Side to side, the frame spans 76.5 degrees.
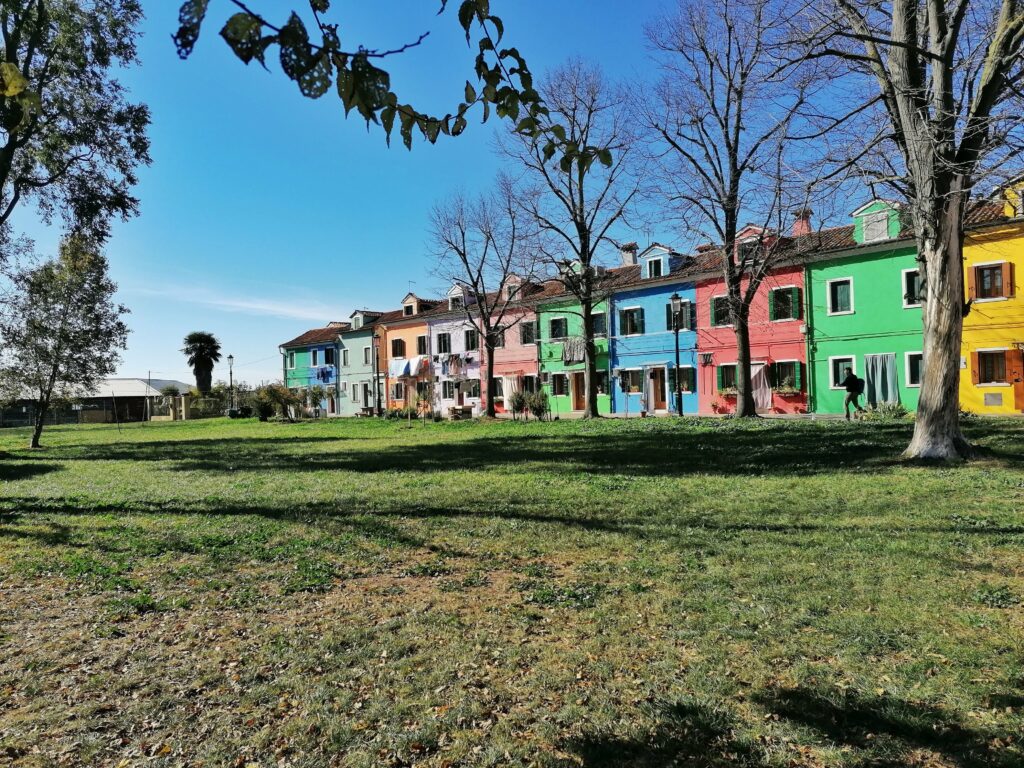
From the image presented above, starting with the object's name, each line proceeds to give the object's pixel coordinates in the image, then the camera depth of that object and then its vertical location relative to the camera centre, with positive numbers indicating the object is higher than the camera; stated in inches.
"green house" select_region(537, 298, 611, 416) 1407.5 +97.9
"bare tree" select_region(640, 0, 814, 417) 857.5 +258.6
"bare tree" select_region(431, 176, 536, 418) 1312.7 +252.4
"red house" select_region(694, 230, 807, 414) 1128.8 +89.0
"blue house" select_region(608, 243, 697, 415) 1263.5 +121.4
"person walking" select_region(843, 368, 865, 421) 842.8 +6.7
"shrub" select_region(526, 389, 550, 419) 1160.2 -8.0
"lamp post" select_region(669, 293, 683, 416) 957.8 +131.7
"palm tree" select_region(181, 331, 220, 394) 2812.5 +241.3
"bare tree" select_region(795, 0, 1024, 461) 384.5 +157.8
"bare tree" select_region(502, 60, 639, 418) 1045.2 +249.9
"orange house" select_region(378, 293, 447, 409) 1807.3 +164.7
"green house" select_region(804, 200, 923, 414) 1013.8 +124.3
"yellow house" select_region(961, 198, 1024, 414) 917.8 +95.9
